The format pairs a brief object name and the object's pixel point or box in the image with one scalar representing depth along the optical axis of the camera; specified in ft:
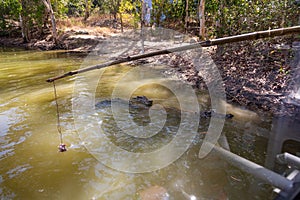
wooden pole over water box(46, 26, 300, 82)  6.77
